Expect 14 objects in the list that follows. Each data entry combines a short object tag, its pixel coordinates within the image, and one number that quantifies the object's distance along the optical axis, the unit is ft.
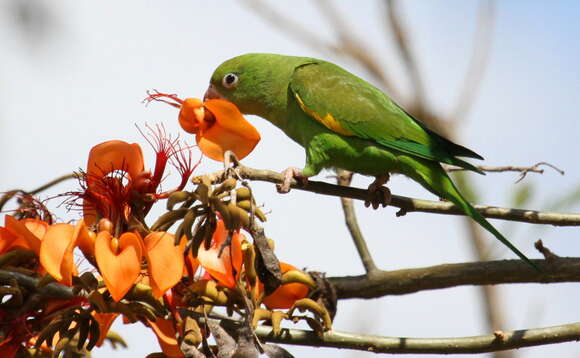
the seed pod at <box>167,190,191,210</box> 11.44
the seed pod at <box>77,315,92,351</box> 11.87
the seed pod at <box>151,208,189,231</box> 11.66
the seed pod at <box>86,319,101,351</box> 12.07
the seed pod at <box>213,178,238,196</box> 11.64
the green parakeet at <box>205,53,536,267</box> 23.80
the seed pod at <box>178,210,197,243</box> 11.26
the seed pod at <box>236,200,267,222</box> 11.66
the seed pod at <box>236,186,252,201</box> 11.77
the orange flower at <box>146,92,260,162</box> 14.69
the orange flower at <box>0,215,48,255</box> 12.76
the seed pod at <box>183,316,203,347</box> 11.46
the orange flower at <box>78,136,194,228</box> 13.33
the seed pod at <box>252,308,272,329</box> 12.88
